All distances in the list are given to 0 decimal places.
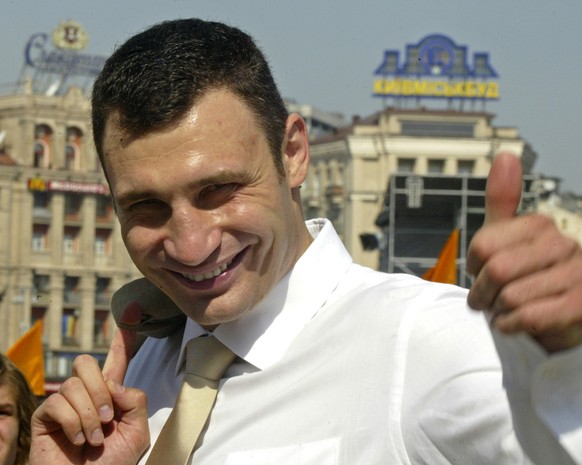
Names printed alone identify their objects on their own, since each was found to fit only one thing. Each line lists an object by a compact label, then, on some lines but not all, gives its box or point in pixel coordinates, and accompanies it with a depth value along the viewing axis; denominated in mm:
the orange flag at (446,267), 10125
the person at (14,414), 3053
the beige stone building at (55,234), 63875
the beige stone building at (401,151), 63875
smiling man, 1947
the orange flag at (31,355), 10305
